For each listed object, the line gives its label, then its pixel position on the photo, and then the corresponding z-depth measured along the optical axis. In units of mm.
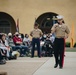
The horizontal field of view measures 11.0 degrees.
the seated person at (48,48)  22672
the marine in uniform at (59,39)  14719
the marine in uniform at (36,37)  21250
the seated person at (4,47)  17328
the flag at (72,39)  36431
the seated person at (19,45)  22875
